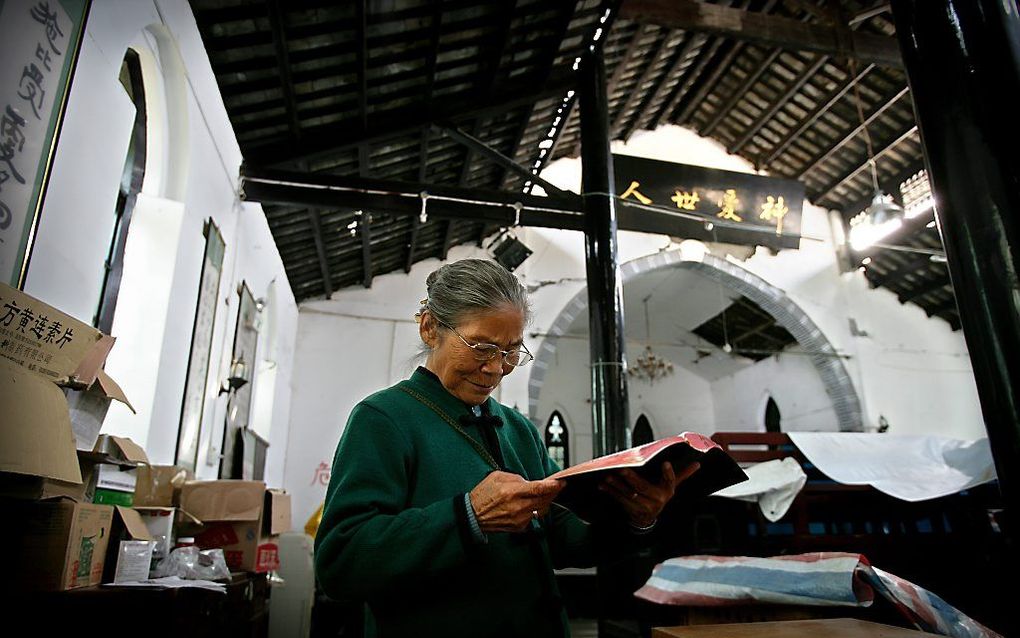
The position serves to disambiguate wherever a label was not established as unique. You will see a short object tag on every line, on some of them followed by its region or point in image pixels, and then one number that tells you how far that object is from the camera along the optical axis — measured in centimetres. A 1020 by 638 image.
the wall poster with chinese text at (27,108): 196
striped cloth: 204
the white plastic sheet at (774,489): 543
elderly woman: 101
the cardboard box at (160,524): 280
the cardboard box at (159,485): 319
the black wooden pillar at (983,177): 171
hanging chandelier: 1172
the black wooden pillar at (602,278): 509
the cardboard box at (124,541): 226
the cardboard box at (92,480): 181
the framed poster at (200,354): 409
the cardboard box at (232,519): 339
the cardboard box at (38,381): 162
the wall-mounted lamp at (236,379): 515
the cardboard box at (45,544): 183
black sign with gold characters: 691
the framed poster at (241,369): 543
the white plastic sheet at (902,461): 555
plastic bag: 268
